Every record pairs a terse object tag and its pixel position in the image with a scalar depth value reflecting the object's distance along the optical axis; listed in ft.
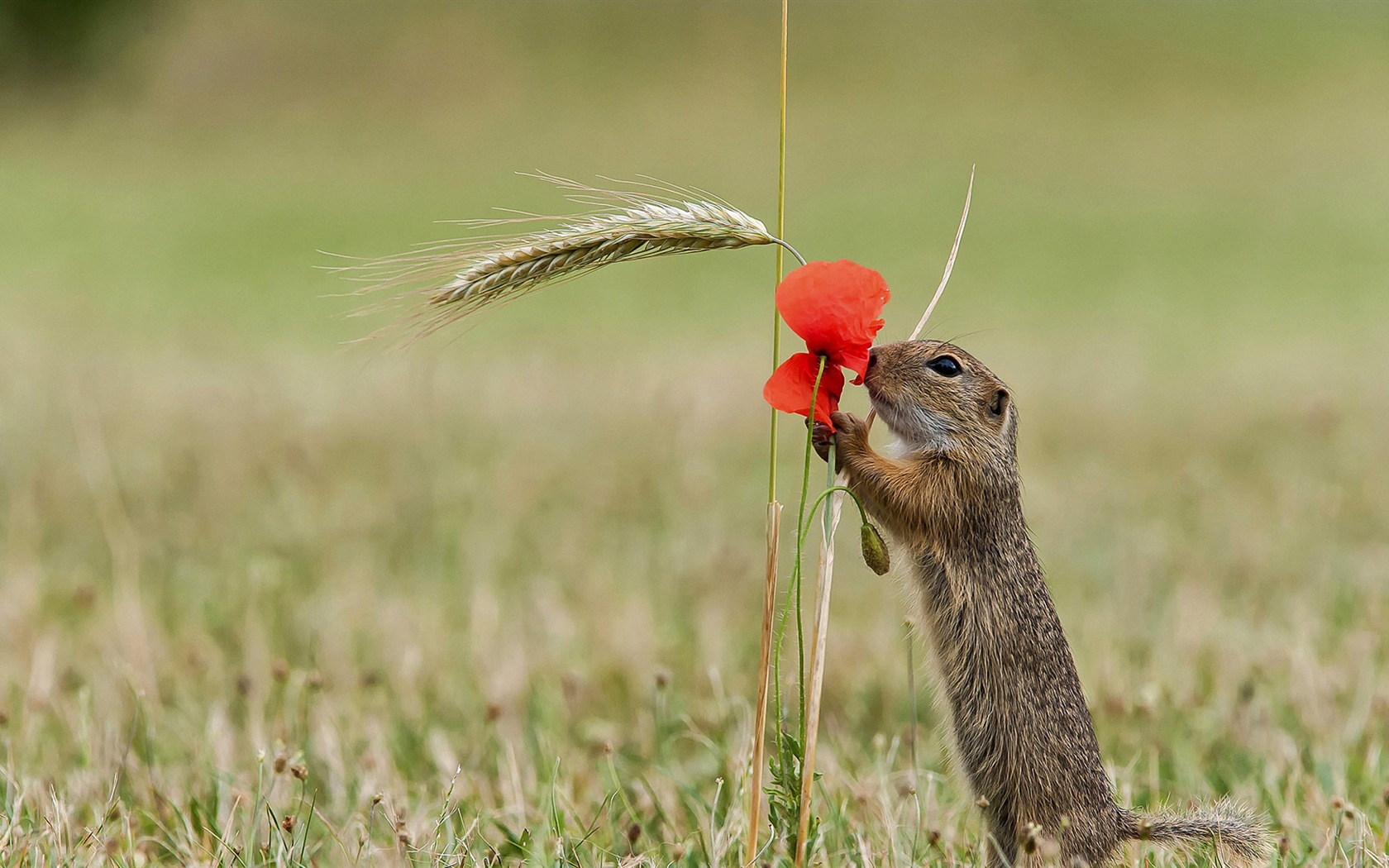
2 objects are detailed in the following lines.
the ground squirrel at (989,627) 19.36
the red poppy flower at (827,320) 16.20
